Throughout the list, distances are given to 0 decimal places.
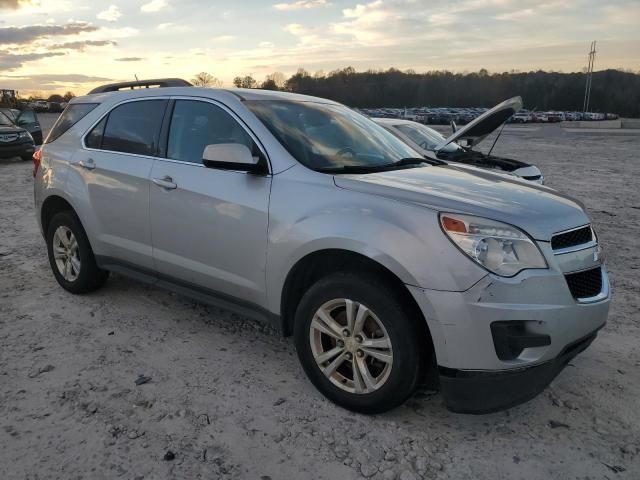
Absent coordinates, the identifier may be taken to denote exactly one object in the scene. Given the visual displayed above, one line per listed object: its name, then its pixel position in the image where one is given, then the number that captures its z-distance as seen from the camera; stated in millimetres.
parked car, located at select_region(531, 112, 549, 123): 67938
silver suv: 2602
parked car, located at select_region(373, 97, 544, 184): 6438
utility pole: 84900
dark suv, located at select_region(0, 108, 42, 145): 18297
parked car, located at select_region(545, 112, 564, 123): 69000
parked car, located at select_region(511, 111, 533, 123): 65212
